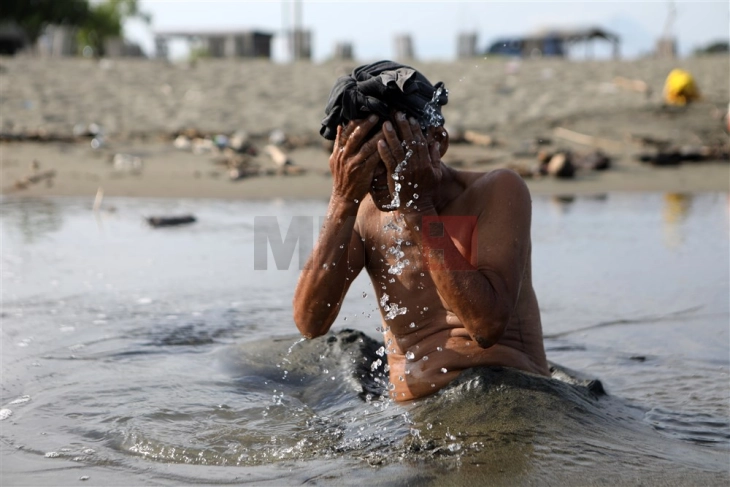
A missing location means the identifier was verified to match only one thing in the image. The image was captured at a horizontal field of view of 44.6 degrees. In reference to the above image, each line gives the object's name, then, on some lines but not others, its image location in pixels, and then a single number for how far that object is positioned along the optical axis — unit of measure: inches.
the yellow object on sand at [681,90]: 479.5
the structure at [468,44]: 822.5
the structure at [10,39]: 1277.2
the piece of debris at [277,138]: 405.7
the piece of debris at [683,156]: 391.5
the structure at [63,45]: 875.4
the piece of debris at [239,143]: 387.5
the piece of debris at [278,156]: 372.2
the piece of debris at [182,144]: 387.5
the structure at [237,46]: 821.9
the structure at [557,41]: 1015.0
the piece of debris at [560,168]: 369.4
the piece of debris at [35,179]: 325.7
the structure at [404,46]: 812.1
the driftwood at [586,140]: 422.6
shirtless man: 104.4
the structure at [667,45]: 836.0
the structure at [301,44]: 807.1
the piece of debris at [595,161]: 382.6
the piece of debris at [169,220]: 271.7
